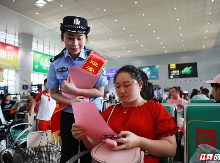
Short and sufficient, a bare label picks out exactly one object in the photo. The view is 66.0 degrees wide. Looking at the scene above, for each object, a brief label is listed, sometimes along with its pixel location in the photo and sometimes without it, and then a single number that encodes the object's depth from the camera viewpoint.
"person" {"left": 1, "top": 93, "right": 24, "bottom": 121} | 4.59
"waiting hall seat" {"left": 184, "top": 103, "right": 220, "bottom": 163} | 1.34
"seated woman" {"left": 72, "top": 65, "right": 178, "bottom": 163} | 0.97
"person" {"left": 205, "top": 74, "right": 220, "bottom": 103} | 2.46
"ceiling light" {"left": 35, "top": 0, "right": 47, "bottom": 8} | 8.70
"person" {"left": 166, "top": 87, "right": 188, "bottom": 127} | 4.40
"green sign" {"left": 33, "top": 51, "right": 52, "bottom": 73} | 14.21
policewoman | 1.25
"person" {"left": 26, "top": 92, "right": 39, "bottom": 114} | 4.91
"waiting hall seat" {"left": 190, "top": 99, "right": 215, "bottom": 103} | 3.07
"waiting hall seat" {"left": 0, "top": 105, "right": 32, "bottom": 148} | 2.53
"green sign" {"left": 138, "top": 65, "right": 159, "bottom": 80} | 20.14
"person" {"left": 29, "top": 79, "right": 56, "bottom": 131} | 3.86
